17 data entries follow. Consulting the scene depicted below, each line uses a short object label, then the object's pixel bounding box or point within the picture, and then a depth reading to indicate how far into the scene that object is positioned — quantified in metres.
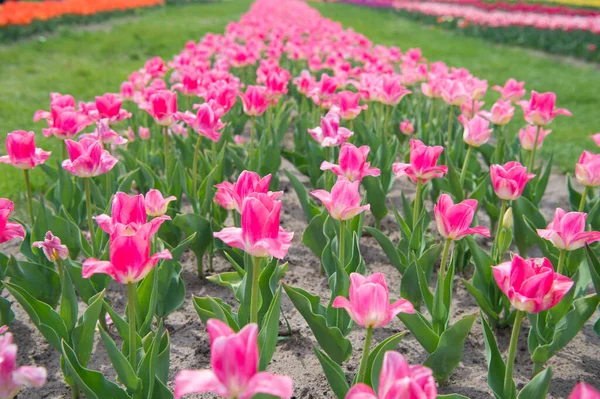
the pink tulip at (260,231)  1.26
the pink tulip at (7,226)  1.62
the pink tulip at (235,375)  0.91
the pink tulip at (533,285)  1.31
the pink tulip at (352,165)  2.09
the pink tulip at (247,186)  1.56
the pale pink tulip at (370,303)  1.24
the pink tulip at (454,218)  1.64
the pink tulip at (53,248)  1.74
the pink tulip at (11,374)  0.98
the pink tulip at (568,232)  1.70
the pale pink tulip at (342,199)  1.71
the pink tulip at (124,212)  1.51
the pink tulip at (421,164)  2.08
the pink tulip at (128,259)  1.29
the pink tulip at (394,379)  0.93
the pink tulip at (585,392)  0.87
